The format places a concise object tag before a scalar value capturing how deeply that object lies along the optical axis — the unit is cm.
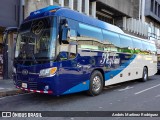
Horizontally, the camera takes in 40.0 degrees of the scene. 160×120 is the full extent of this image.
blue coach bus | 712
